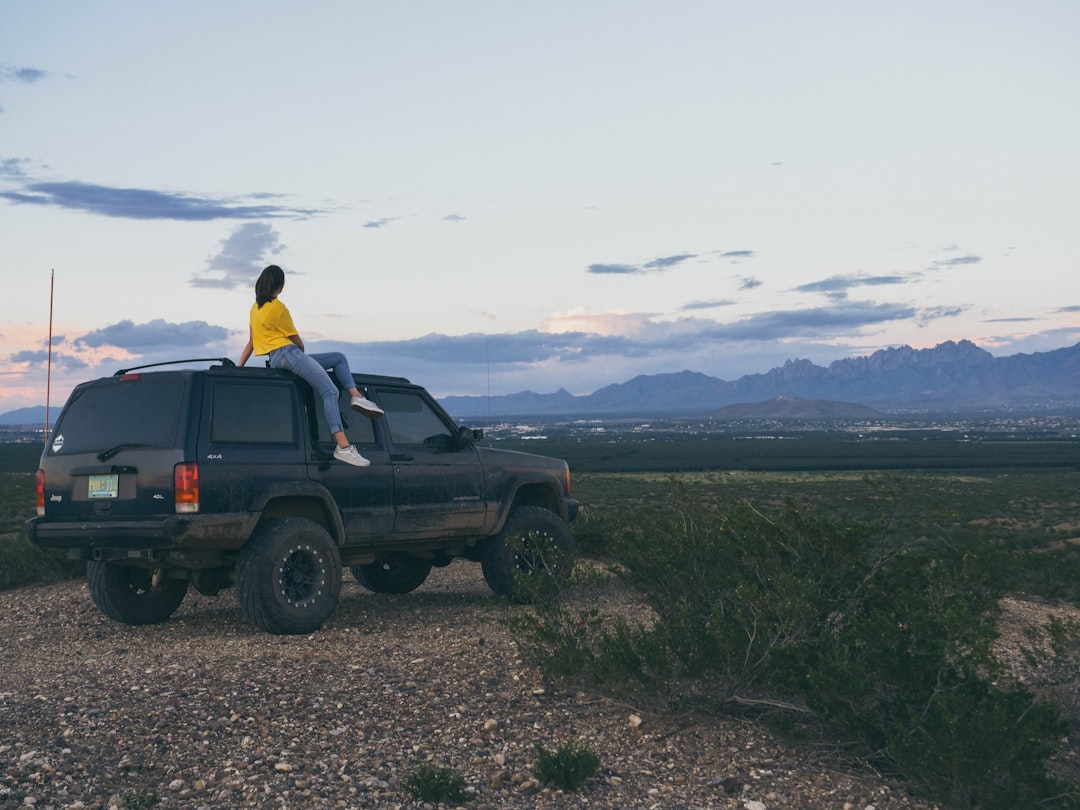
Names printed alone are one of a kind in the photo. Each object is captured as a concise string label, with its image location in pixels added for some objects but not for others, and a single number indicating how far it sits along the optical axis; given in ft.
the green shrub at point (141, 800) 17.48
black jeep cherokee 27.58
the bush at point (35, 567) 43.70
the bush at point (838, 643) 18.13
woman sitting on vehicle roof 30.25
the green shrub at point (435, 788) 17.95
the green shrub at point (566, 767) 18.71
